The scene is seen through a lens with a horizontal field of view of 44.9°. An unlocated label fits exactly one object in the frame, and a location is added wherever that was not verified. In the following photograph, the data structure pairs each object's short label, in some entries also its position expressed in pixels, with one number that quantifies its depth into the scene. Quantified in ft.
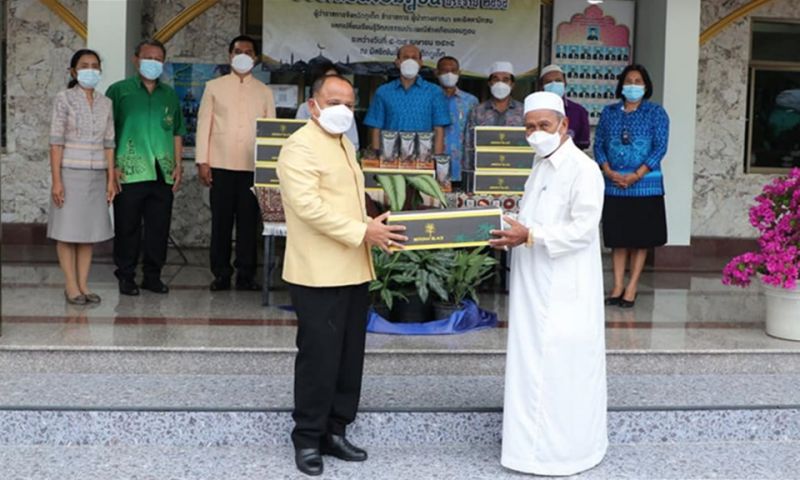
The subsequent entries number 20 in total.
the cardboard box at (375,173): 21.49
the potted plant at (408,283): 20.30
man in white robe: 13.89
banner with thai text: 30.94
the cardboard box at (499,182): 22.27
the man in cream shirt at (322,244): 13.48
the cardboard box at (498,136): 22.26
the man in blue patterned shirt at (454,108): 25.35
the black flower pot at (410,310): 20.36
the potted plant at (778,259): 19.97
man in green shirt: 22.58
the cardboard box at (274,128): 22.04
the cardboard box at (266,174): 21.79
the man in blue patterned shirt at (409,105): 24.44
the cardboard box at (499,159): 22.22
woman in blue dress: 22.95
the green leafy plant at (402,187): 20.68
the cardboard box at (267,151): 21.93
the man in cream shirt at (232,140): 23.38
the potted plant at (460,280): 20.57
